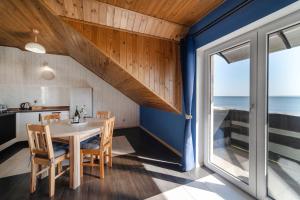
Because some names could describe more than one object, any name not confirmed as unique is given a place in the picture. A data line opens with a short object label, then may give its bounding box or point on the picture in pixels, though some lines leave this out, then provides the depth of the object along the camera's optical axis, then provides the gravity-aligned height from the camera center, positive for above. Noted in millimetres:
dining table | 1805 -539
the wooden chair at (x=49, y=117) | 2584 -361
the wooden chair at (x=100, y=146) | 1994 -717
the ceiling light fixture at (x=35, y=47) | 2225 +867
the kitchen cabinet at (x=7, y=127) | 2891 -634
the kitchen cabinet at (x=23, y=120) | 3397 -544
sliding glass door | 1435 -54
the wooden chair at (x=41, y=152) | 1605 -661
